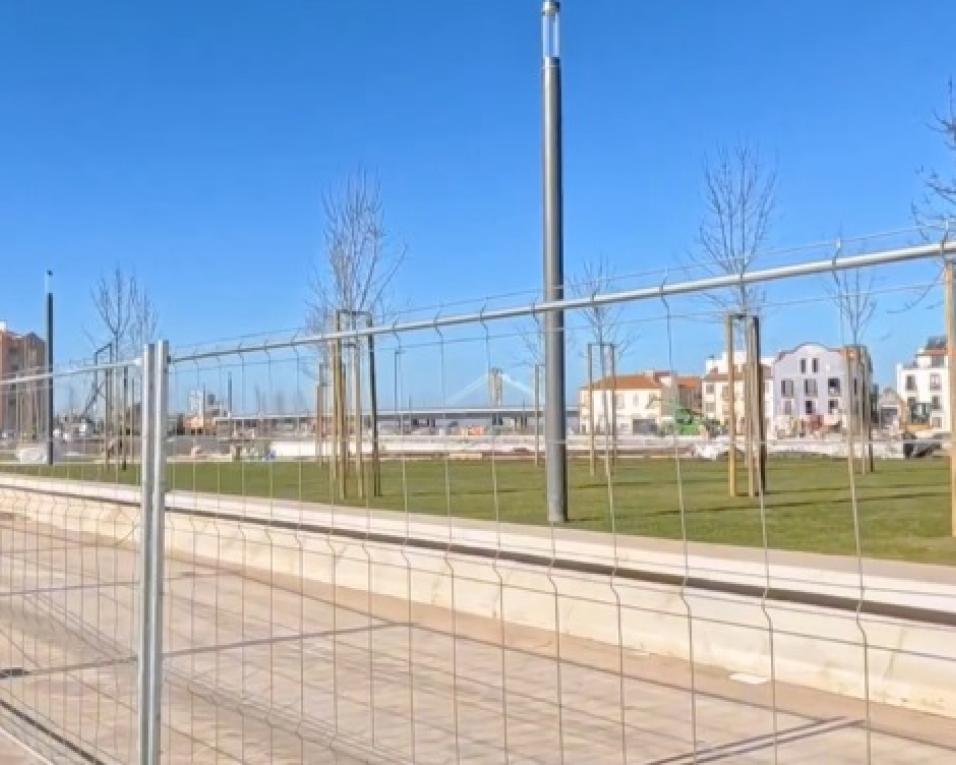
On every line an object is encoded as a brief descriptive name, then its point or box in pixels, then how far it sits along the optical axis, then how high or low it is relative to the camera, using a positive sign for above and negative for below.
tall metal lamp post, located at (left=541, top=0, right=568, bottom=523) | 12.12 +3.35
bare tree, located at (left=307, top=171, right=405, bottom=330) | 18.09 +2.92
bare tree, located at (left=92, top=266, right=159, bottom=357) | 26.66 +3.00
